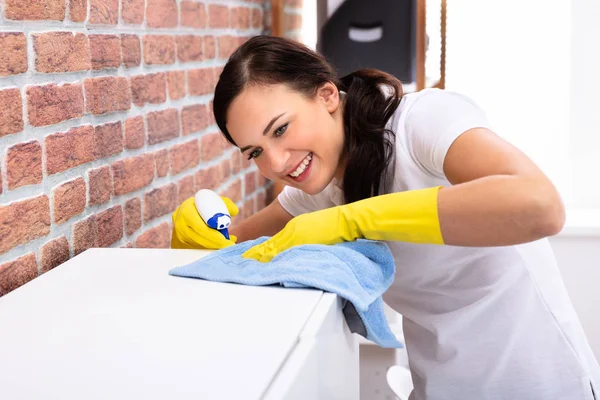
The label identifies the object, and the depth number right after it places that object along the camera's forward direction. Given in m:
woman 1.15
